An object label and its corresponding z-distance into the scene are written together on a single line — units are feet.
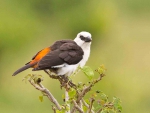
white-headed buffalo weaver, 26.20
